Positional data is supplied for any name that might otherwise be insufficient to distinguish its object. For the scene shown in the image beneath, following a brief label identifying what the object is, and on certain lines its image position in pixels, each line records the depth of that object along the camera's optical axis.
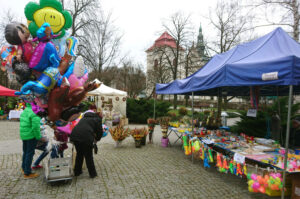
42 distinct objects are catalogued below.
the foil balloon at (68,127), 3.52
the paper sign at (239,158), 3.15
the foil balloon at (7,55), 2.72
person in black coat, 3.66
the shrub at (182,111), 16.65
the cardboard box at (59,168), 3.56
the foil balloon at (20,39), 2.62
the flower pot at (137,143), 6.53
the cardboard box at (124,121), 12.02
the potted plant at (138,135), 6.51
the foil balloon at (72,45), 3.28
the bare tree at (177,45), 19.37
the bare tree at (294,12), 7.76
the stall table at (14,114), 12.17
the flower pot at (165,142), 6.80
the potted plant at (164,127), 6.64
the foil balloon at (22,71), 2.68
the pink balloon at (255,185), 2.67
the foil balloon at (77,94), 2.99
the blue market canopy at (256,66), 2.60
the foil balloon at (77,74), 3.11
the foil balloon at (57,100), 2.79
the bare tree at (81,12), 14.97
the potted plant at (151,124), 6.93
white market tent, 11.73
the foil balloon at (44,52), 2.69
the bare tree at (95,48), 15.30
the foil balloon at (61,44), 3.08
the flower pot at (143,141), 6.78
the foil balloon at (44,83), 2.54
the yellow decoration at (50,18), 2.89
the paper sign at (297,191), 2.77
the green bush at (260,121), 6.35
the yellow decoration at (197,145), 4.35
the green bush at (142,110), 13.40
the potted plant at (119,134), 6.42
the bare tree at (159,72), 20.69
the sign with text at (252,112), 4.70
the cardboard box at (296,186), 2.78
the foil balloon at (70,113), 3.00
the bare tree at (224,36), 12.62
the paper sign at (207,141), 4.28
